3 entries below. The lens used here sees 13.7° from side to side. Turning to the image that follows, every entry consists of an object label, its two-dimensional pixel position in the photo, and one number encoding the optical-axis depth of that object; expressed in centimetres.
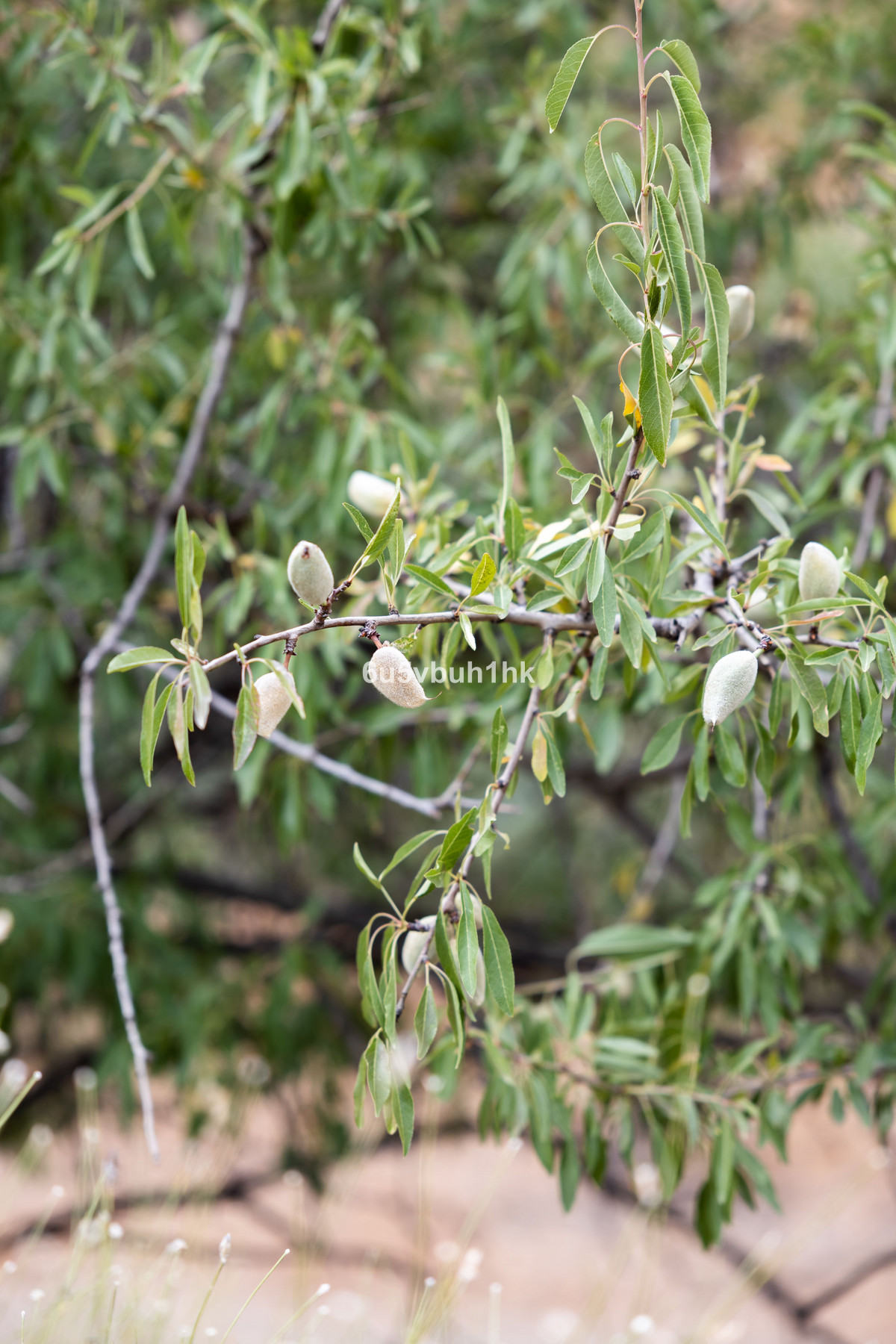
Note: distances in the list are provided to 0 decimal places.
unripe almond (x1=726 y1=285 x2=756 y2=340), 186
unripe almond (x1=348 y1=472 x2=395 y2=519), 195
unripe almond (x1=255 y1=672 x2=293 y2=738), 170
